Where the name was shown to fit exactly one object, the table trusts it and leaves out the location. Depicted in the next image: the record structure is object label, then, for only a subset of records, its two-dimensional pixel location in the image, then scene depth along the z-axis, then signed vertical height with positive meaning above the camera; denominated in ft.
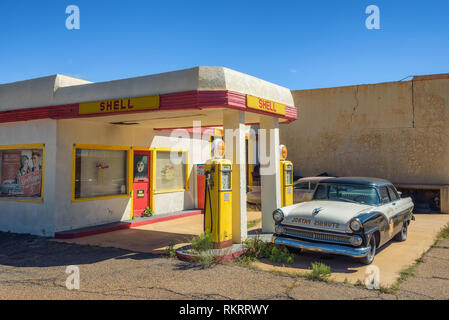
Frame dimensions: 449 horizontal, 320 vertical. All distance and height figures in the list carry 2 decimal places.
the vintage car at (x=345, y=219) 19.54 -2.86
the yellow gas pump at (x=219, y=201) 22.36 -1.99
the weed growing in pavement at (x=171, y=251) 22.47 -4.98
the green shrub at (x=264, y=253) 21.29 -4.98
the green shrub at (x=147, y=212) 35.72 -4.12
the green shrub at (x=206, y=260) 20.25 -5.02
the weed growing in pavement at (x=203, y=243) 21.81 -4.35
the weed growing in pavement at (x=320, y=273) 17.77 -5.05
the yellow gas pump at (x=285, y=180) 29.58 -0.95
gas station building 23.56 +2.54
